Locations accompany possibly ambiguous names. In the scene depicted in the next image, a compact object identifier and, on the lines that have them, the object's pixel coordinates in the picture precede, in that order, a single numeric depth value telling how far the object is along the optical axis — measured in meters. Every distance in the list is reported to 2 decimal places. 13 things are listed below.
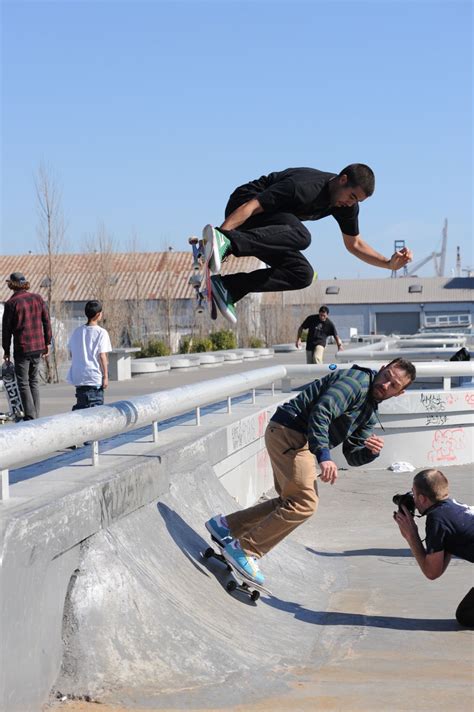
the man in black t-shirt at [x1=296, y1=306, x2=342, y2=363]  21.27
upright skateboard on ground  11.56
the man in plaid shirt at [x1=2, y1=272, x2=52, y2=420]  11.36
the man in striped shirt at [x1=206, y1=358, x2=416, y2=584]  6.43
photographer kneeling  6.30
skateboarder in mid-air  6.48
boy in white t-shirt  10.34
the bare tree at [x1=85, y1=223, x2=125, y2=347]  34.44
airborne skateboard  6.68
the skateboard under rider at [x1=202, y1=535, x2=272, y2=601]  6.29
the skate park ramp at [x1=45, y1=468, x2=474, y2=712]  4.79
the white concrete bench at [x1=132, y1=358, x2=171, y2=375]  29.03
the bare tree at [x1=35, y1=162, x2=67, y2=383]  26.31
